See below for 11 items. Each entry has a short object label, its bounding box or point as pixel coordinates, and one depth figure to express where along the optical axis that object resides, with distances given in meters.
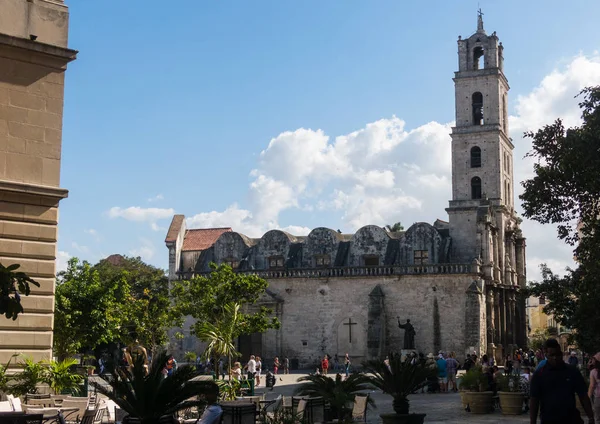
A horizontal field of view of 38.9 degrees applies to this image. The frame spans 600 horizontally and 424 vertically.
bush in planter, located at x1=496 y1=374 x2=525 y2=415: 18.09
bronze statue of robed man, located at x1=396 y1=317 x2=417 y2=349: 40.28
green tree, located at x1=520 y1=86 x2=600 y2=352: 18.69
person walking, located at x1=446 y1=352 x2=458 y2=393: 30.88
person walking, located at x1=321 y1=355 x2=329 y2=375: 38.44
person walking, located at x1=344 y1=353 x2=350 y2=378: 39.08
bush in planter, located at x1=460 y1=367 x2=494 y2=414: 18.98
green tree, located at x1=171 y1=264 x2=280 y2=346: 34.09
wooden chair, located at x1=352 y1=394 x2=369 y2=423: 15.85
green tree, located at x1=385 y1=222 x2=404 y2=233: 67.04
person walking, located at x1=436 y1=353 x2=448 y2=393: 29.05
